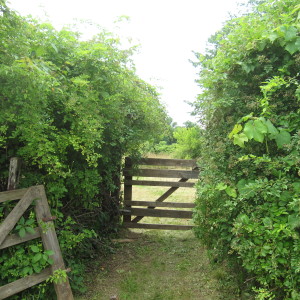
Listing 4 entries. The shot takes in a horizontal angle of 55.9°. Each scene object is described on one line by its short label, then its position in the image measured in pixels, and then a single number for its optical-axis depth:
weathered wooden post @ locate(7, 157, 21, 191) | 3.28
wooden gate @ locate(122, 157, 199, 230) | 6.73
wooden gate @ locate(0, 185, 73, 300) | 3.01
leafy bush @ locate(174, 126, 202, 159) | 15.04
